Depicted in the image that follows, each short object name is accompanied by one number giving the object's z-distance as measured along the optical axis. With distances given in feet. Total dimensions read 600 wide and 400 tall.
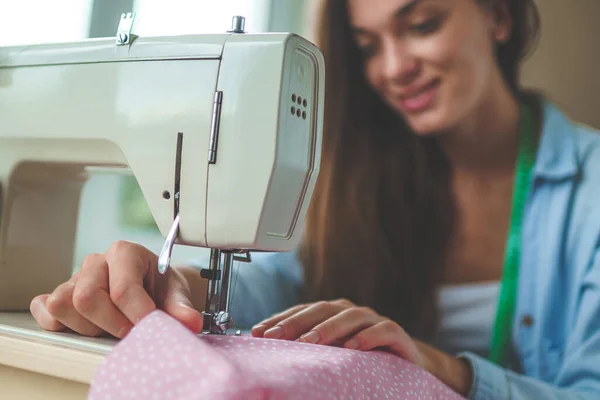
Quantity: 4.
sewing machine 1.91
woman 3.80
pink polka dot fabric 1.18
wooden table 1.68
